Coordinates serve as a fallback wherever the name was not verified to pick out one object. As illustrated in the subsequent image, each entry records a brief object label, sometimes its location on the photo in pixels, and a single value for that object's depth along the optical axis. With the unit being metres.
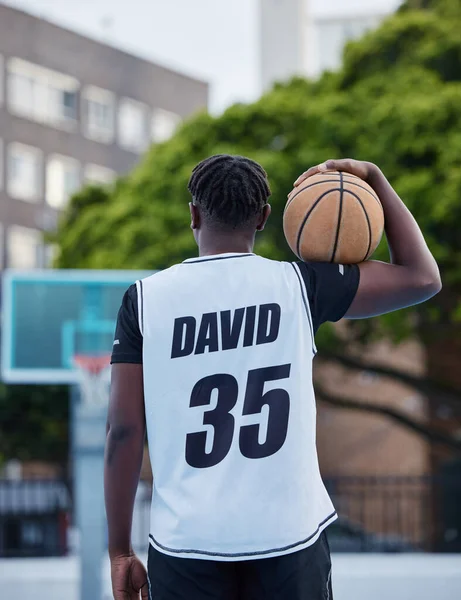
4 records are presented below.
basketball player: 3.52
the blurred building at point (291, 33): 63.23
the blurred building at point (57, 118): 51.91
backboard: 11.77
